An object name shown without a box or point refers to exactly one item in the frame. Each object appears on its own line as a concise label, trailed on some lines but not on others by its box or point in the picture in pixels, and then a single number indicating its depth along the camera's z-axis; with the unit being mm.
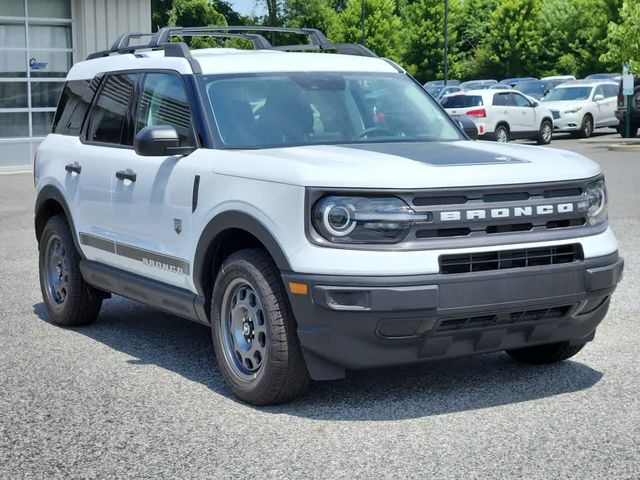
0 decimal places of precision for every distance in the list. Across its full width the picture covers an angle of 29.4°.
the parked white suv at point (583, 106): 35156
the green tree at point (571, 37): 78125
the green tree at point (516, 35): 83062
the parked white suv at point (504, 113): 31781
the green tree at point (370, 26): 91375
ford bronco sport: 5539
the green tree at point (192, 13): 73562
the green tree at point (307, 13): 88625
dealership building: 25297
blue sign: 25703
